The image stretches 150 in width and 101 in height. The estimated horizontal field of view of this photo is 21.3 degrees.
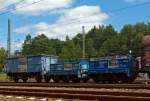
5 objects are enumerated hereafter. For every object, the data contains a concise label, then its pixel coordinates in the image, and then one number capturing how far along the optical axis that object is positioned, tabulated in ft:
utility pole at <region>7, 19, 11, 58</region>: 192.72
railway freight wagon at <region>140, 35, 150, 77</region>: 107.86
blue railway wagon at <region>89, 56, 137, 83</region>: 114.32
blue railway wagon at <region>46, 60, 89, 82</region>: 129.18
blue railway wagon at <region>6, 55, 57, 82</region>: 147.43
